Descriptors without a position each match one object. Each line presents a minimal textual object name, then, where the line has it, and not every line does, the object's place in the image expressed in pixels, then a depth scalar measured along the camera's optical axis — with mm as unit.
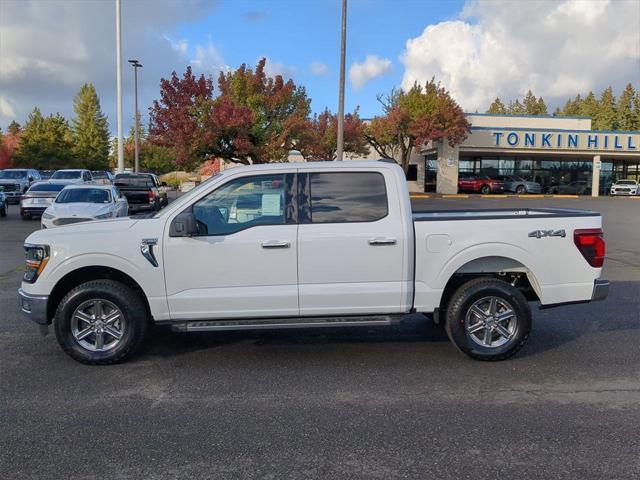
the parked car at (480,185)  43531
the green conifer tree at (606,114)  96375
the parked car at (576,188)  48406
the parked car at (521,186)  44500
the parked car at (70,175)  28359
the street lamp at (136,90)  46919
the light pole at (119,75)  30859
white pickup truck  5410
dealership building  43094
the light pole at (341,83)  21695
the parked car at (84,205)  14562
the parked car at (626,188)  45781
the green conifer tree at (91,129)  76188
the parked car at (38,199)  21172
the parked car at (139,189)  23719
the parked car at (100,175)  36884
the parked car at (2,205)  22906
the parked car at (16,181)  29750
